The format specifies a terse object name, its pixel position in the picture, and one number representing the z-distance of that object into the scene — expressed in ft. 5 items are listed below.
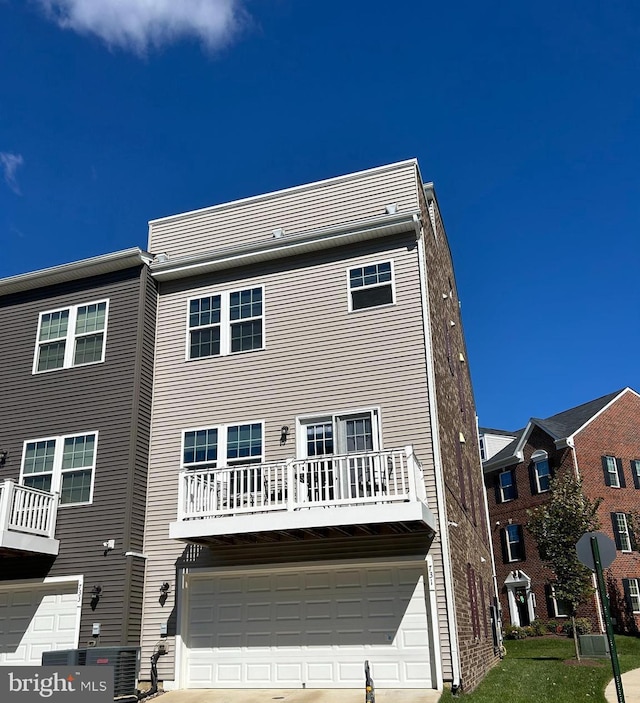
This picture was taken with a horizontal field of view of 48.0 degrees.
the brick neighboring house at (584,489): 96.58
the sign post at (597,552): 28.84
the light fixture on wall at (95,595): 45.91
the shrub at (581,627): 87.66
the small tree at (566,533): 69.15
